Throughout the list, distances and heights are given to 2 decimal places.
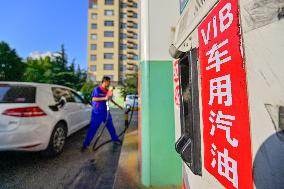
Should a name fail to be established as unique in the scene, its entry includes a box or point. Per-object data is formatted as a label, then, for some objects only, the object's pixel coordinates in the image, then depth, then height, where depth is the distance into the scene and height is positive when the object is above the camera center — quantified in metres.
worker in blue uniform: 5.44 -0.08
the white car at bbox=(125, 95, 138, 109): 19.86 +0.47
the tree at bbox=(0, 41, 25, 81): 36.74 +6.44
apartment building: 56.69 +15.26
